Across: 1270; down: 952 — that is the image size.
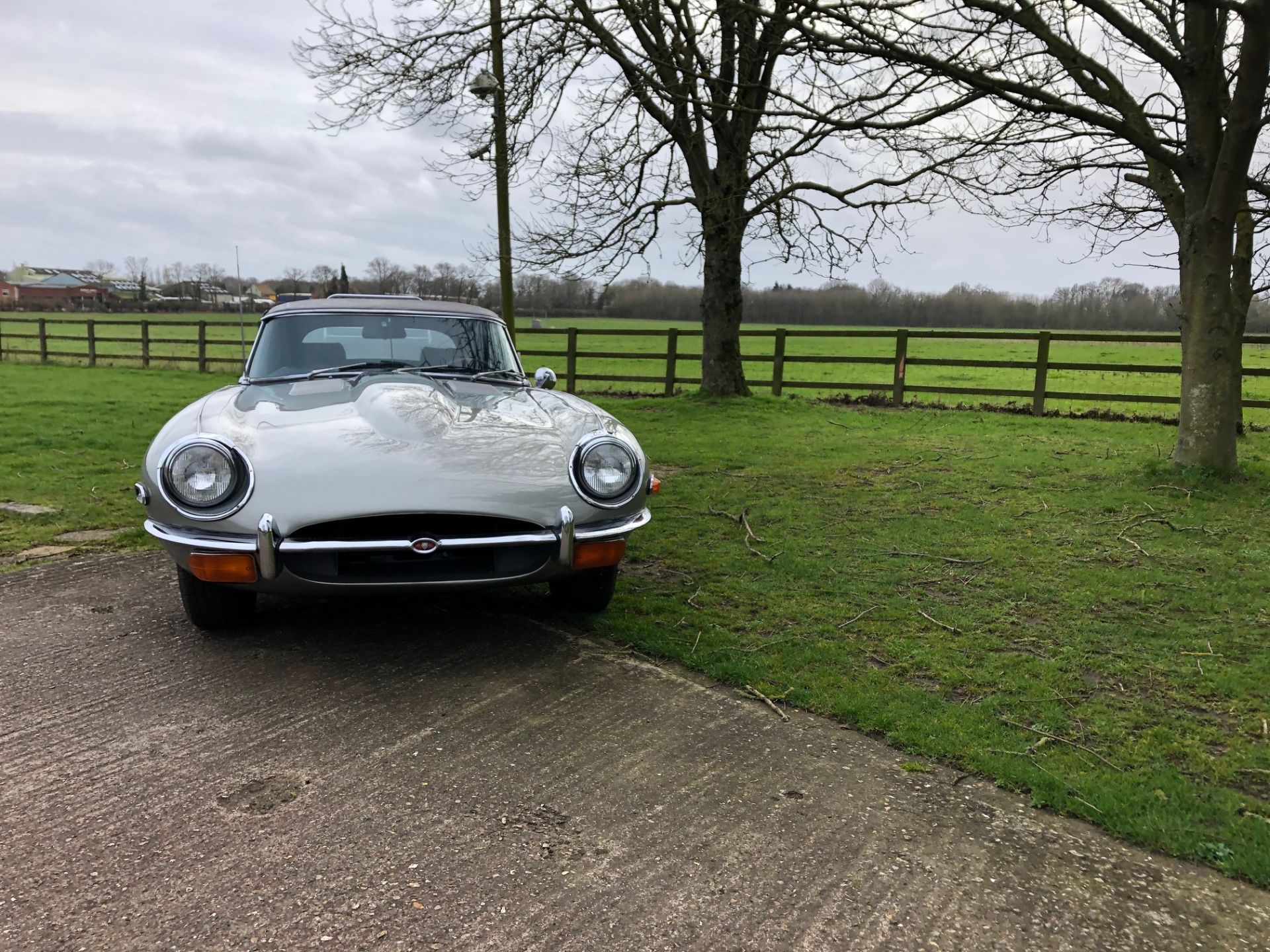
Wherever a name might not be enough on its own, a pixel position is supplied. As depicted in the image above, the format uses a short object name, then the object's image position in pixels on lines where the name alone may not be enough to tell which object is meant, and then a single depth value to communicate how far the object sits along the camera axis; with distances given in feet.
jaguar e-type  9.46
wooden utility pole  34.60
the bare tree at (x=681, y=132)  29.50
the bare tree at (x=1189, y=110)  18.88
